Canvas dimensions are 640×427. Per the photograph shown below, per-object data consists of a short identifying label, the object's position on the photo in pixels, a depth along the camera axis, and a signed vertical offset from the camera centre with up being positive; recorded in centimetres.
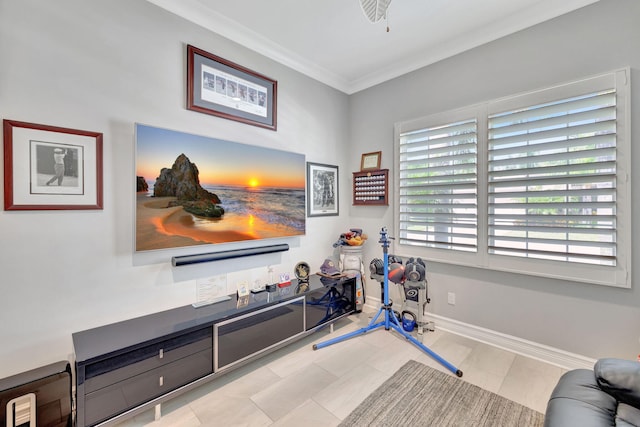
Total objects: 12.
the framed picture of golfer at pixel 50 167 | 160 +29
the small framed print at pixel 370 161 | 348 +67
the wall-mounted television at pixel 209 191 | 207 +20
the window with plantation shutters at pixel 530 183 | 207 +26
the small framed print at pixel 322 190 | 331 +30
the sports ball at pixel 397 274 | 278 -61
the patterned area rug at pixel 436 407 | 174 -129
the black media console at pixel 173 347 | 155 -90
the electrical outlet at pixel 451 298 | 291 -89
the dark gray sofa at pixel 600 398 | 116 -85
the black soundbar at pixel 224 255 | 221 -36
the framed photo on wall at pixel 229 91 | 231 +113
